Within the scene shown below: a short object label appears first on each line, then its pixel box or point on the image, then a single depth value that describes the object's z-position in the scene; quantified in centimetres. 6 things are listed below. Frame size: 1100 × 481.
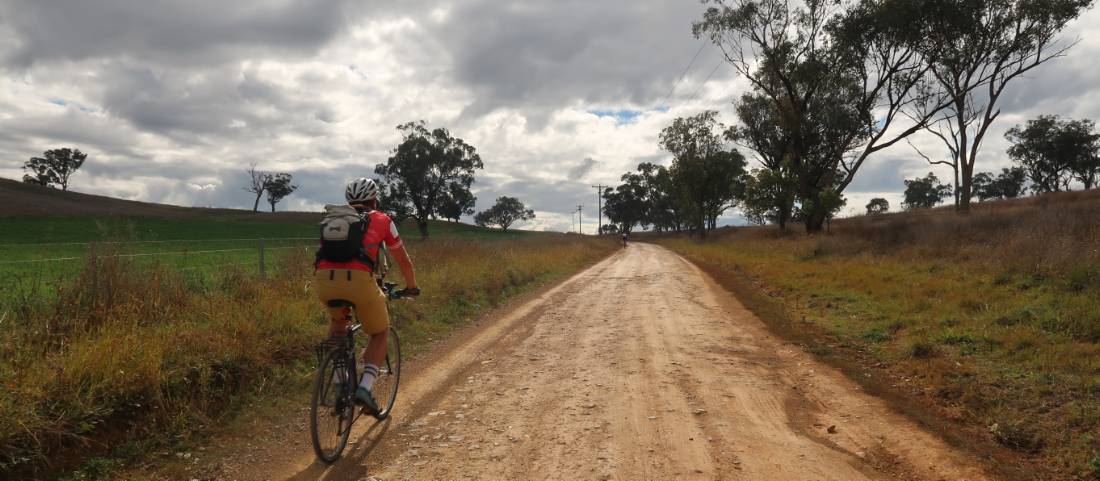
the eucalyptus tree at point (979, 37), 2572
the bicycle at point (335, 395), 414
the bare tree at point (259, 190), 10476
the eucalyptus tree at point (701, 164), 5672
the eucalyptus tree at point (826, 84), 2848
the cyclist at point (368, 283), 412
